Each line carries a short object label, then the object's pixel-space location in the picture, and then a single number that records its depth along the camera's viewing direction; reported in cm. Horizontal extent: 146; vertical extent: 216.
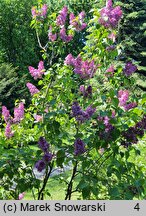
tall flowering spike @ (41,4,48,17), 328
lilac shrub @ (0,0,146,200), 229
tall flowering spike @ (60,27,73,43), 316
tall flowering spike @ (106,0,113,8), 267
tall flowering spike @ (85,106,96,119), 231
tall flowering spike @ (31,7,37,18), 333
